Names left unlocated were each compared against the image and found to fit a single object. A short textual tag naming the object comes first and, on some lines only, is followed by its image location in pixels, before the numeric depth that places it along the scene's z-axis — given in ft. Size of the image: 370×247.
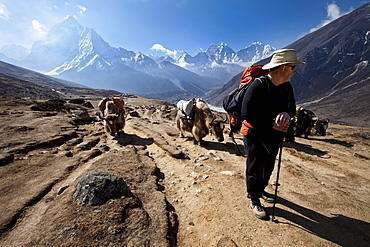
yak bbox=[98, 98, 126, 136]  28.04
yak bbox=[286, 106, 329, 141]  35.94
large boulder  8.43
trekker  7.90
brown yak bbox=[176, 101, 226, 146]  20.99
